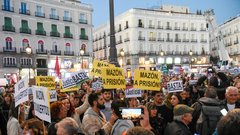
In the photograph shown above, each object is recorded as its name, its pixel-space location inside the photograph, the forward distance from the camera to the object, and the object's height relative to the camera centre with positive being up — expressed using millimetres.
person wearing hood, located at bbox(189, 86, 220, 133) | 3337 -617
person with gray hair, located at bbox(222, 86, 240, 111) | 3412 -591
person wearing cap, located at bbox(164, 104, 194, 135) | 2680 -773
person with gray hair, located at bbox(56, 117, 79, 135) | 2215 -655
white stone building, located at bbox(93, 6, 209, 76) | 36680 +5383
